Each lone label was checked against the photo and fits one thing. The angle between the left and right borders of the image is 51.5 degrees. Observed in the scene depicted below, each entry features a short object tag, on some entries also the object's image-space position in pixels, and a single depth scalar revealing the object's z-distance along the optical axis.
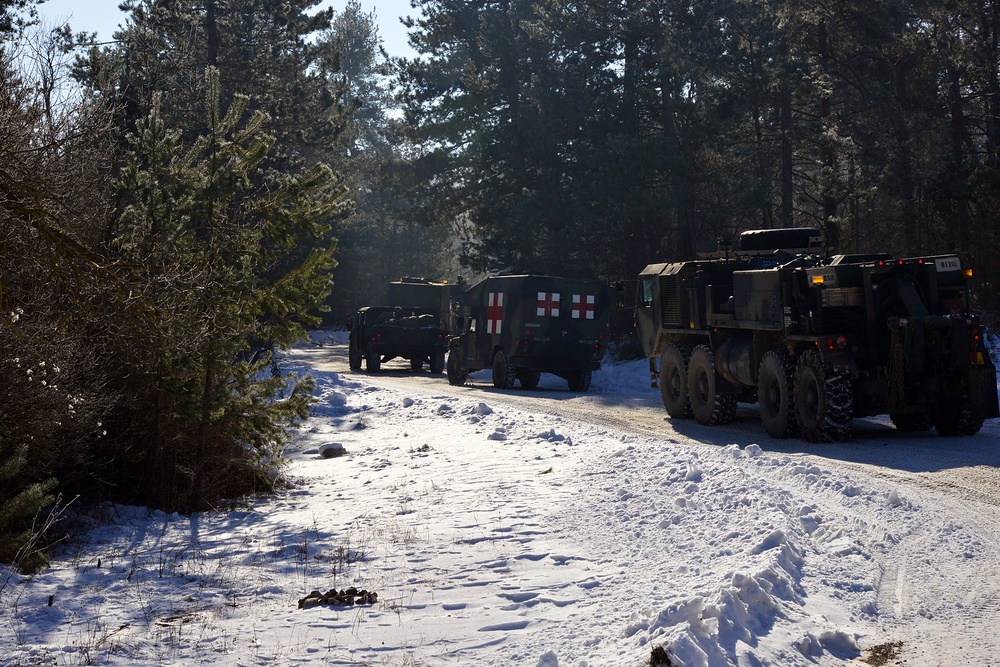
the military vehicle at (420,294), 36.62
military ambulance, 24.20
